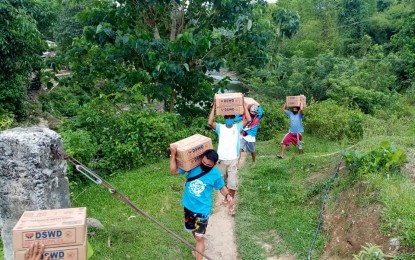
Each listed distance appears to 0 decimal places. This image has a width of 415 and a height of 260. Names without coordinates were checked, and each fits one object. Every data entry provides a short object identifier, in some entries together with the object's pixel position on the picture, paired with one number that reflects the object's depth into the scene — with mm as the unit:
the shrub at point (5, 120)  9742
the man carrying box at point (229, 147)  5543
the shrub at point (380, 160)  5324
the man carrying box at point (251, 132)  7311
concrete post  3770
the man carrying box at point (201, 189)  4254
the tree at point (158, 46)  8867
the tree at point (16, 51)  9328
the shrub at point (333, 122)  10430
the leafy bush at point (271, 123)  11789
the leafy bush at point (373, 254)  3773
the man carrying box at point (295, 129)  8258
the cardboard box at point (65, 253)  2688
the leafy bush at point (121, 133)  8000
